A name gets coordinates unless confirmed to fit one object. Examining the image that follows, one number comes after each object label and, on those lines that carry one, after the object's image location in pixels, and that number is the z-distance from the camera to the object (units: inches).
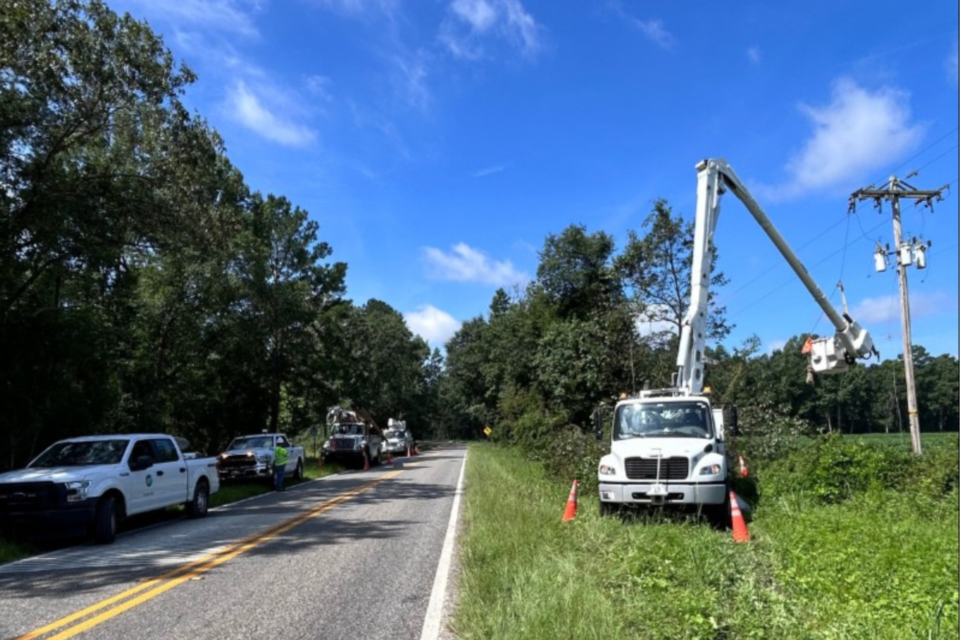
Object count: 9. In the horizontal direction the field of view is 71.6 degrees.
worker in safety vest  789.9
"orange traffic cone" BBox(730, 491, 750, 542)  359.5
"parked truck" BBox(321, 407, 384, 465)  1250.6
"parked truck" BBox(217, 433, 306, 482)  834.8
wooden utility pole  887.7
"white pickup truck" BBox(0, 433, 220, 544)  402.6
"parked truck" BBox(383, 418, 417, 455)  1946.2
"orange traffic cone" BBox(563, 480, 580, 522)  428.5
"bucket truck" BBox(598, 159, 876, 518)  413.1
